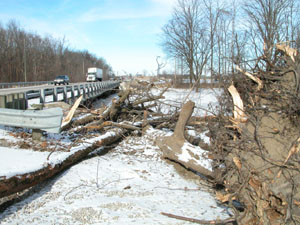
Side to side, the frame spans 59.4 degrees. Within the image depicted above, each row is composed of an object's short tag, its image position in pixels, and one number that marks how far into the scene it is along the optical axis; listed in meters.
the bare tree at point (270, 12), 23.61
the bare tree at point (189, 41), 33.50
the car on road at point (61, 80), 44.94
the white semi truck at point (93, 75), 60.56
